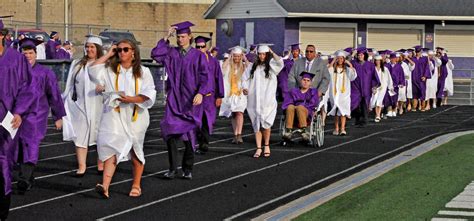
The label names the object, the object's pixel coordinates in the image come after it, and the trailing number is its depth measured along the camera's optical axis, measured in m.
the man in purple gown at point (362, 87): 26.11
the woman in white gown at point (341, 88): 23.66
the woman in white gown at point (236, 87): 21.47
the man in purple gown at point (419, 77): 34.22
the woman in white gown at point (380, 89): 29.42
